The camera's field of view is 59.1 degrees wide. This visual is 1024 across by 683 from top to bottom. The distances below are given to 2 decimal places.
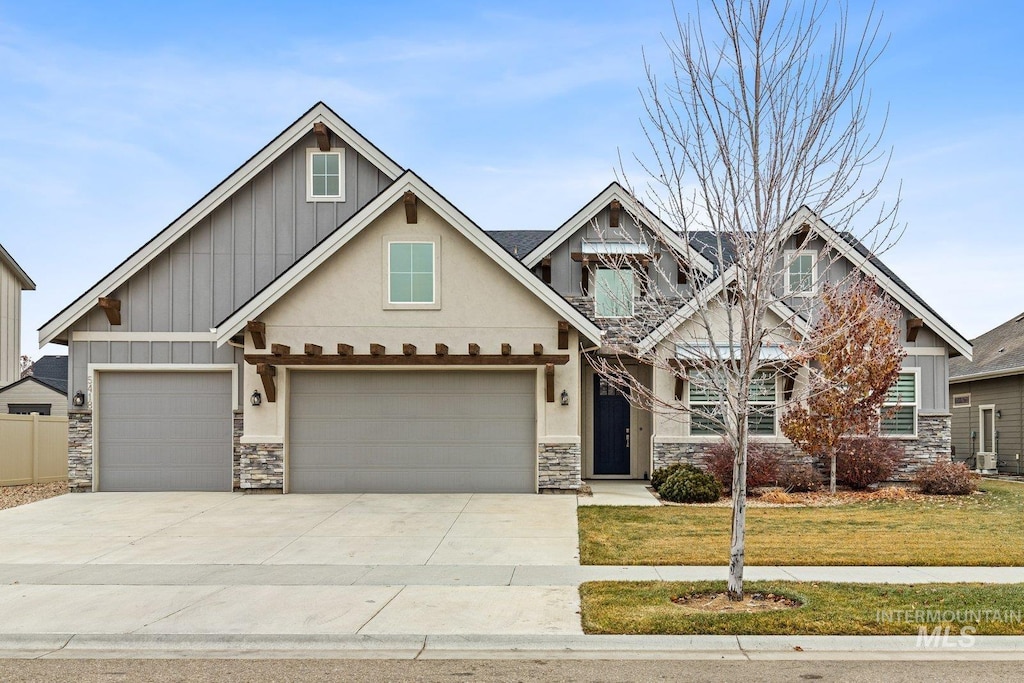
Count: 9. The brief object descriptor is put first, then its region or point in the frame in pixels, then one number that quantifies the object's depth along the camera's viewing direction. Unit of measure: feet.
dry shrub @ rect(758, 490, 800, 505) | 54.85
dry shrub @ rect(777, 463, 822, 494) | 58.75
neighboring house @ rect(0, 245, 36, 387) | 99.71
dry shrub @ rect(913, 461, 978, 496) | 58.49
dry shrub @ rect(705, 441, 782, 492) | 59.31
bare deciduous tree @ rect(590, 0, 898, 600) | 28.48
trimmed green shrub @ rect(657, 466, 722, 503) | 54.44
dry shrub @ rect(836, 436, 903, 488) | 60.49
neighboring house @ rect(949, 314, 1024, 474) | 81.56
